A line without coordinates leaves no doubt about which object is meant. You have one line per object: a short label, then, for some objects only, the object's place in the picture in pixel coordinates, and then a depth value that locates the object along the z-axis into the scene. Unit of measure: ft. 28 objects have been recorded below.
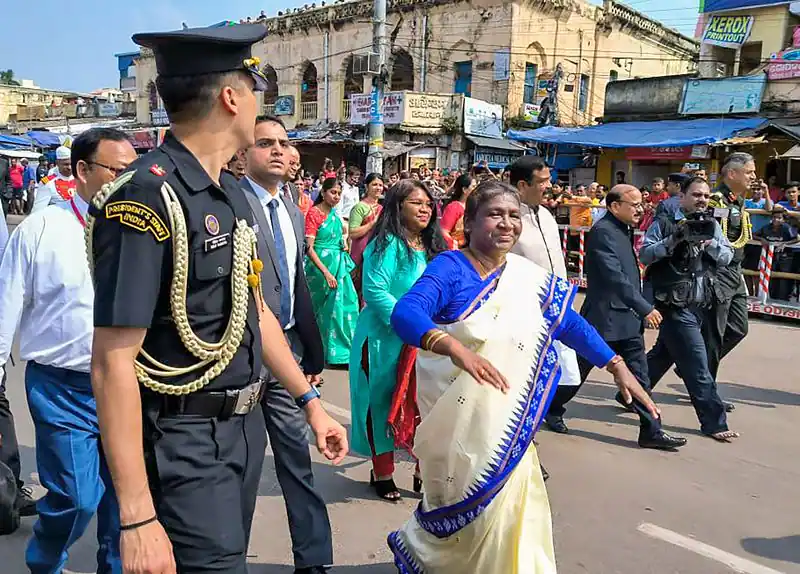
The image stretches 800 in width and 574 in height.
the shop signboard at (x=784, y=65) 54.03
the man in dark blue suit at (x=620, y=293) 15.78
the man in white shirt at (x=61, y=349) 8.75
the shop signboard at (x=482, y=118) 74.23
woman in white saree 8.13
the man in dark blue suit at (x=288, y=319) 9.78
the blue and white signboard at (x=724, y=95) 55.83
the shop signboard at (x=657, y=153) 59.77
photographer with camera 16.31
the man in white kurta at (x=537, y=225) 13.93
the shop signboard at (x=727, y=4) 59.93
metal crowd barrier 29.73
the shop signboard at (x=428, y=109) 73.36
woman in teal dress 12.46
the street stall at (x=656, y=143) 51.62
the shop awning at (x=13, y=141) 90.10
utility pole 49.01
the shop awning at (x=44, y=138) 100.37
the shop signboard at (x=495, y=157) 75.51
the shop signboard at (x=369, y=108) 73.41
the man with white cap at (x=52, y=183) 18.19
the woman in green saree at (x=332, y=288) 23.02
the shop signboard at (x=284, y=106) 96.58
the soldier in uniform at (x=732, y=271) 17.60
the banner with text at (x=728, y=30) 61.77
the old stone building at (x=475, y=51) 79.61
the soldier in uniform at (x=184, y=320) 5.16
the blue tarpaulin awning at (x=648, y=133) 53.36
